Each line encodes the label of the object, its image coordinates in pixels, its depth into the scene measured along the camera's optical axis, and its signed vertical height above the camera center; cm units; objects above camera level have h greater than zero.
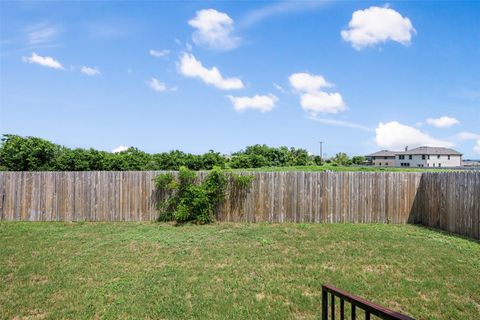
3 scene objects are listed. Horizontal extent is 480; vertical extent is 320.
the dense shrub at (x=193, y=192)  892 -99
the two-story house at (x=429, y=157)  5312 +91
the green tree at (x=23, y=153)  1834 +42
